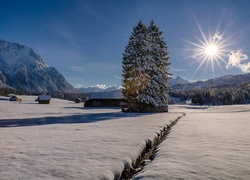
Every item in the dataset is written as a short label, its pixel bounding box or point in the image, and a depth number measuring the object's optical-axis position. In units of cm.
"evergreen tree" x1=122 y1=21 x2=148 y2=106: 3120
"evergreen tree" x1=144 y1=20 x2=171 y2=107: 3143
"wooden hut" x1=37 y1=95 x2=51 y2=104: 8144
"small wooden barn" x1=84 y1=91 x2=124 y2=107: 6094
